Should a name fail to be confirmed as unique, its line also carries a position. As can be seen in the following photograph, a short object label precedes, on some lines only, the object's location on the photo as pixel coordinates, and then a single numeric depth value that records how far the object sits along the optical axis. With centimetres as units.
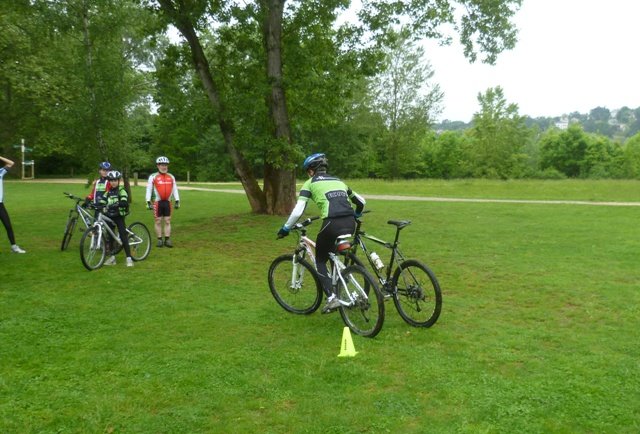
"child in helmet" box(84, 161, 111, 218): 999
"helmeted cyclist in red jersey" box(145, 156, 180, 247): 1104
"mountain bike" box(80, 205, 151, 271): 916
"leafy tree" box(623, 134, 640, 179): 6825
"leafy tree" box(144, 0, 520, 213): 1493
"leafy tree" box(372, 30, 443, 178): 4772
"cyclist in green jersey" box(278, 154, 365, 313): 605
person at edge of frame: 1007
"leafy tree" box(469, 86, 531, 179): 6044
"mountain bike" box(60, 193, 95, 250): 1059
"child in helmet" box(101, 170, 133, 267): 931
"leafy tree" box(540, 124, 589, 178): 7269
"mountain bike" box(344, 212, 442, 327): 593
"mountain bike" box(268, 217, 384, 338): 582
